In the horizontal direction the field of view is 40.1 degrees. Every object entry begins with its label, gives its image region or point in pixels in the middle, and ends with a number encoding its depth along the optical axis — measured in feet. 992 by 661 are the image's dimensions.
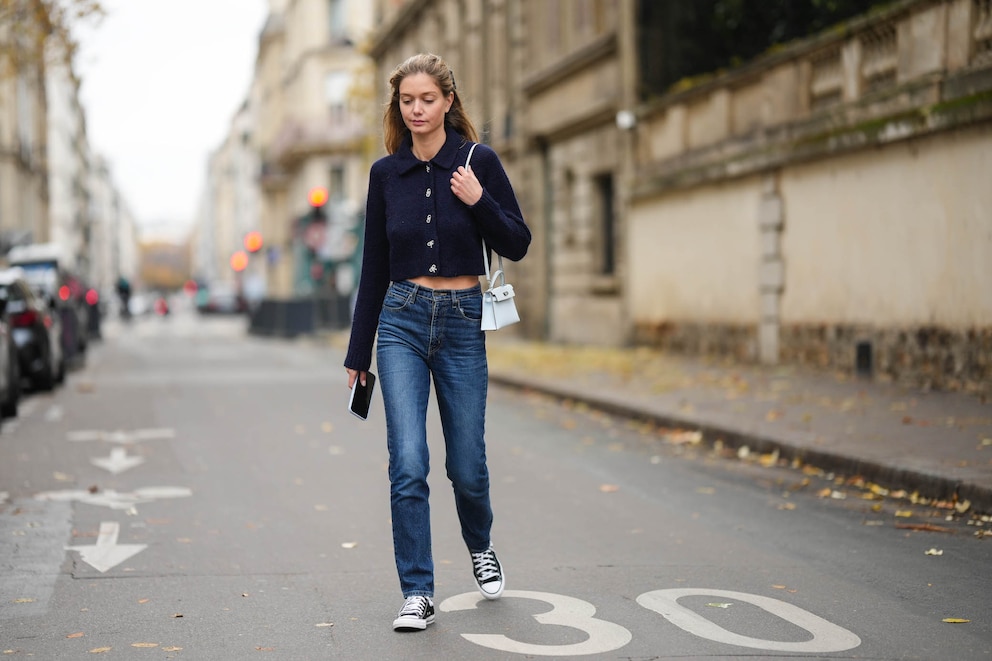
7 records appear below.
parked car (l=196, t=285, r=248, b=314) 230.03
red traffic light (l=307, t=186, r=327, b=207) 96.12
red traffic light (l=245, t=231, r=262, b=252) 124.77
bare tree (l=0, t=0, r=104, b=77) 64.59
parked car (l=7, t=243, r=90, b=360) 72.49
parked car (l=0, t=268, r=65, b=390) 54.13
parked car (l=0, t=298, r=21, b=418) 43.75
